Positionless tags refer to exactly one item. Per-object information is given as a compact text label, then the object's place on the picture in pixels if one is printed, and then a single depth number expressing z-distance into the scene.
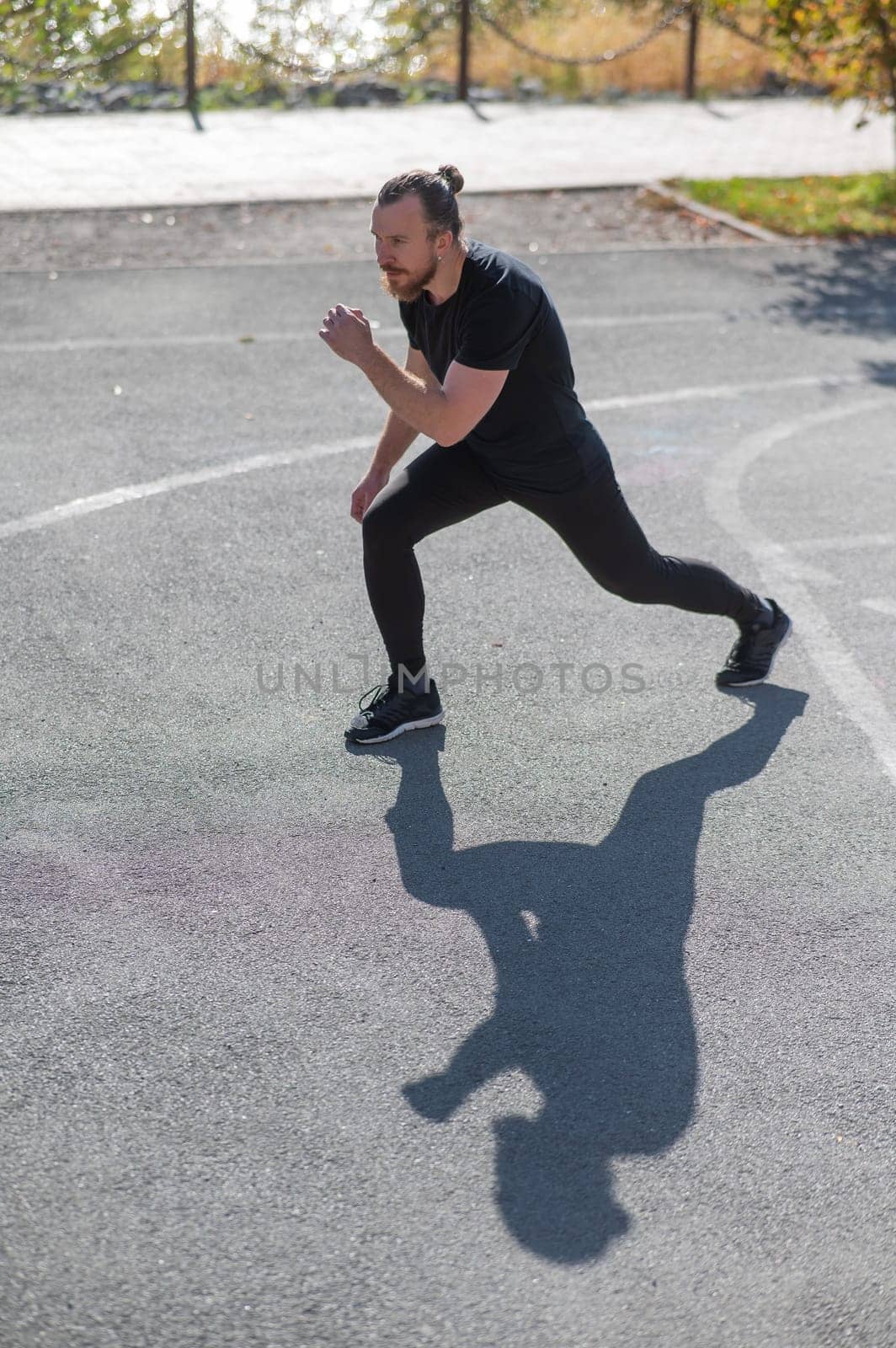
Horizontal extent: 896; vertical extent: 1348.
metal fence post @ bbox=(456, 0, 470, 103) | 17.92
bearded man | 4.23
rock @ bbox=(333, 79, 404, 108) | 17.77
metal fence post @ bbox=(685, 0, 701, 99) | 18.52
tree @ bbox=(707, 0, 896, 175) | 12.51
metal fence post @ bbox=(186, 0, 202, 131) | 16.44
